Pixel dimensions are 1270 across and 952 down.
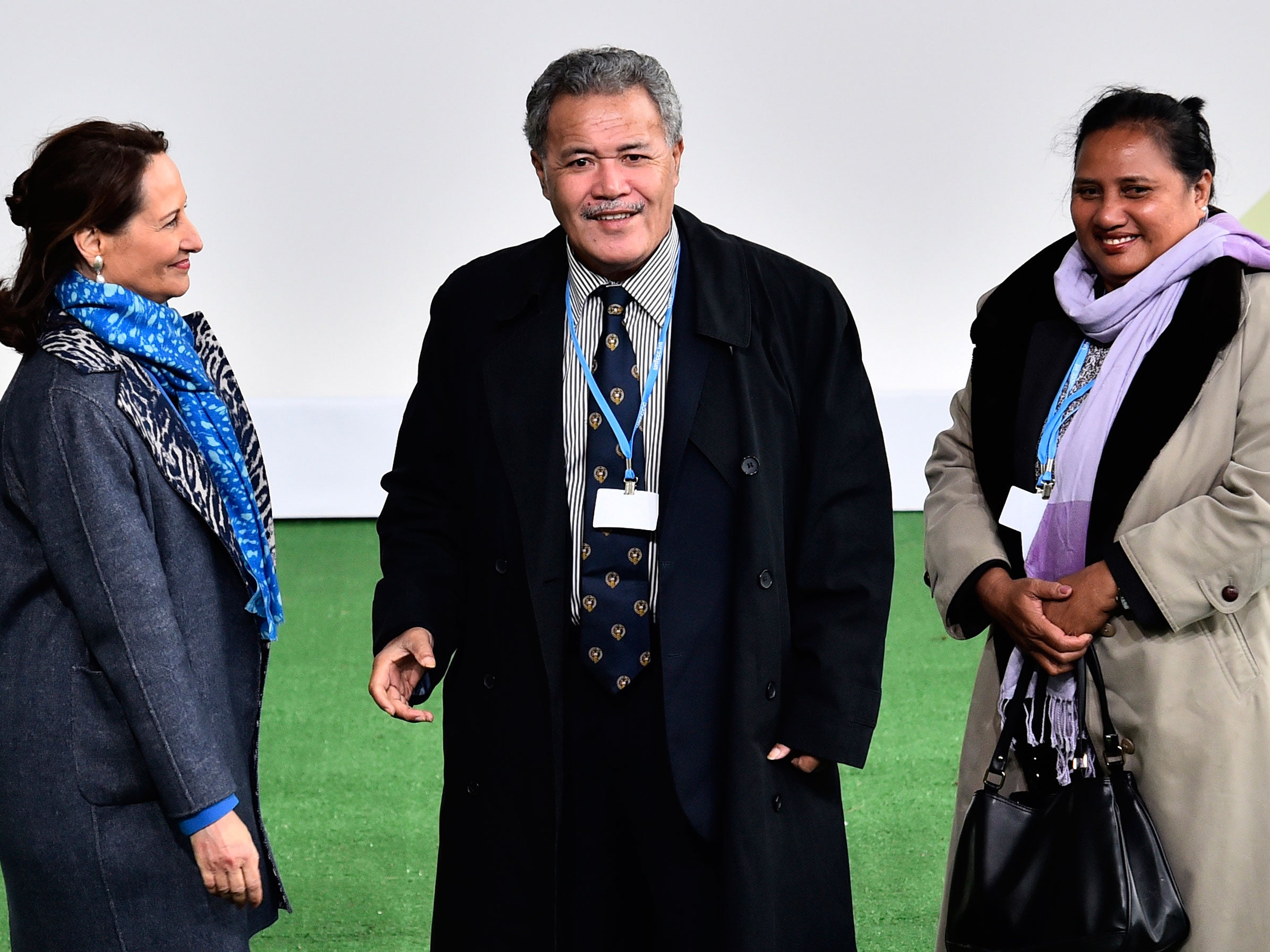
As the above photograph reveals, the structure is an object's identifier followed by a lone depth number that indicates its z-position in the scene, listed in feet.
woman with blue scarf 13.77
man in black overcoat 14.27
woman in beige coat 14.43
